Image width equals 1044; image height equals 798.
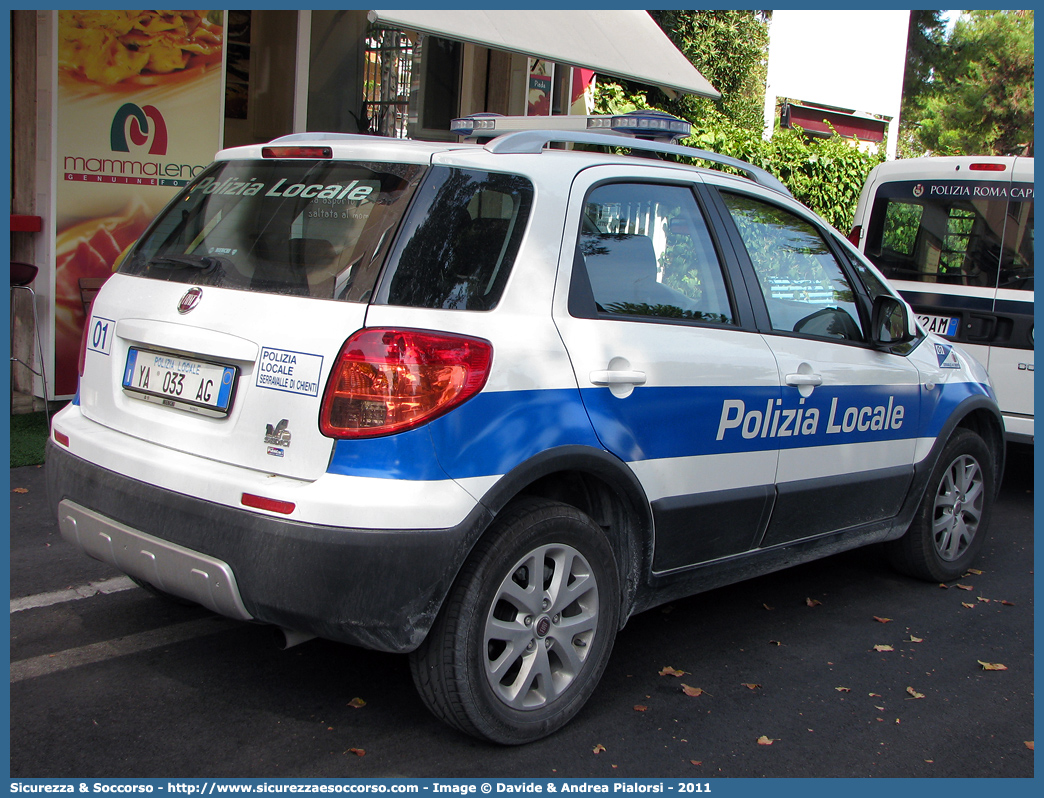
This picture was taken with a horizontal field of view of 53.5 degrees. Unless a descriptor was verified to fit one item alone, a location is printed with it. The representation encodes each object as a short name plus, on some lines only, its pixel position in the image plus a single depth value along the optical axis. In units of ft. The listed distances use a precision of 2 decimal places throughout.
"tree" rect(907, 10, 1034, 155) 130.52
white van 22.35
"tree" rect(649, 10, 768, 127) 60.44
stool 22.34
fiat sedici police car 9.30
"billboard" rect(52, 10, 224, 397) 23.72
